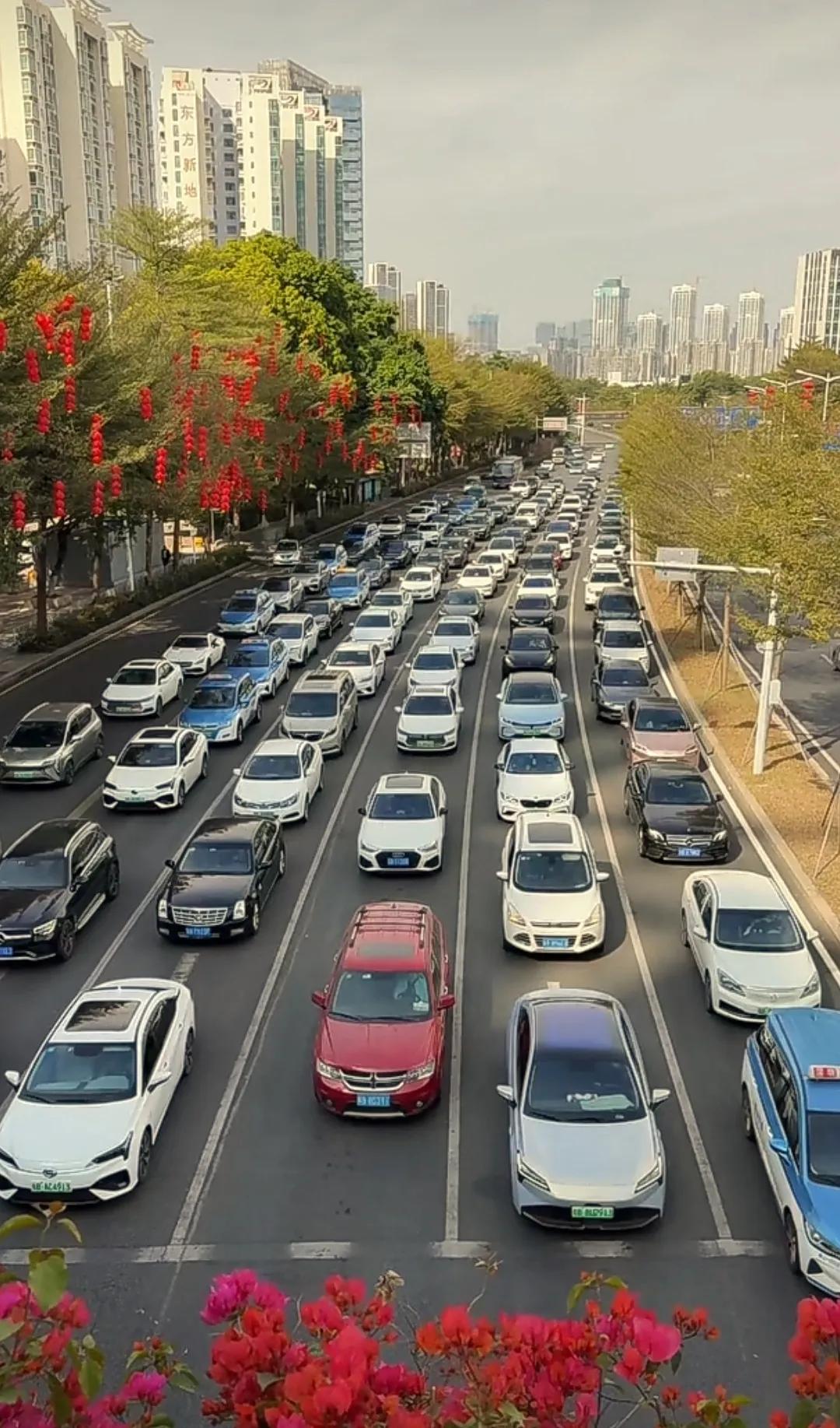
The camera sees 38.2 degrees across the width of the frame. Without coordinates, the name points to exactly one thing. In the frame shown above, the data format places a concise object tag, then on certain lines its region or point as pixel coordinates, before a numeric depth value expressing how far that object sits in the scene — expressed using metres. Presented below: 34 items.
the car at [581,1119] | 10.57
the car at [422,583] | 47.12
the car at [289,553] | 53.06
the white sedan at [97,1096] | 11.10
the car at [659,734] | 23.73
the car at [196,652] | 33.12
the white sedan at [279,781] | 21.44
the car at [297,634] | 35.16
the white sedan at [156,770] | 22.36
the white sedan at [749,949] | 14.30
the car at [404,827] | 19.05
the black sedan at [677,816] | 19.61
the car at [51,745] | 23.75
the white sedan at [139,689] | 29.14
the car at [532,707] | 26.27
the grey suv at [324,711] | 25.77
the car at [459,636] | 34.75
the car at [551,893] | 16.14
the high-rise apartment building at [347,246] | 191.62
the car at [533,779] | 21.44
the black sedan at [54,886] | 16.06
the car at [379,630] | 36.25
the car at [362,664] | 31.44
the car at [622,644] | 32.00
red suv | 12.38
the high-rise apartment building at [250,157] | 163.75
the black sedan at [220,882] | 16.67
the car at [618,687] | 28.58
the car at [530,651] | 32.56
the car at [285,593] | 42.19
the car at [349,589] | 44.72
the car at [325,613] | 39.75
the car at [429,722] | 25.94
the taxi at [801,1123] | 9.88
